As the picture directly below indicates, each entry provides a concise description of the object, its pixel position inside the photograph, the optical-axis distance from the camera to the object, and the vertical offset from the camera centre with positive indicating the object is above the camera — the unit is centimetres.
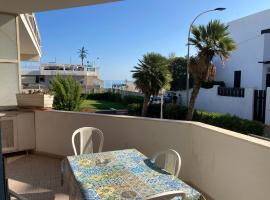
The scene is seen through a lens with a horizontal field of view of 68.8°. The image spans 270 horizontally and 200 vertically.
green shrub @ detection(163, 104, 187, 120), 1158 -124
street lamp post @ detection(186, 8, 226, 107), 1102 +466
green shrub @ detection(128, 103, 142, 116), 1374 -133
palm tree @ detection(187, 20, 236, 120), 982 +221
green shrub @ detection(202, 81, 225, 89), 1447 +53
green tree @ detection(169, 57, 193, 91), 1935 +186
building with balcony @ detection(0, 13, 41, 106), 375 +59
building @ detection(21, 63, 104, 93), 3188 +288
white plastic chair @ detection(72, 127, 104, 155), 246 -62
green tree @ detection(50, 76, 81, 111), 534 -5
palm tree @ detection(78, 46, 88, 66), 5877 +1129
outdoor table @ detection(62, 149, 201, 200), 136 -68
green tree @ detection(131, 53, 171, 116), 1144 +101
